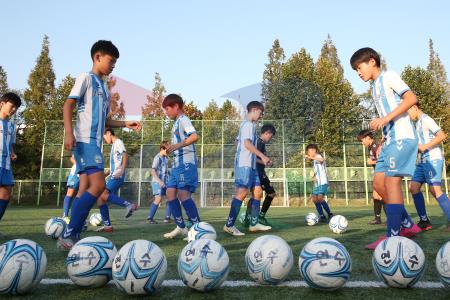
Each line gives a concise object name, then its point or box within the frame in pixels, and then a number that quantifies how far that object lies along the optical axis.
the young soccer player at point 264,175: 7.77
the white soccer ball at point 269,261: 2.87
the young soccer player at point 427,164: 6.03
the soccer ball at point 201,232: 4.63
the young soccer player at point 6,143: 5.86
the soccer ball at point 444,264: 2.61
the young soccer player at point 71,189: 8.55
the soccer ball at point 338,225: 6.23
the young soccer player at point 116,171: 7.86
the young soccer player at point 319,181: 9.10
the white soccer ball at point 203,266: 2.68
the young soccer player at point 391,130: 4.10
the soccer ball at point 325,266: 2.68
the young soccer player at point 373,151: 7.78
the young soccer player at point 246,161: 6.00
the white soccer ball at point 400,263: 2.73
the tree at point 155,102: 43.53
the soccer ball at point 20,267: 2.61
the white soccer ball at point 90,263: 2.78
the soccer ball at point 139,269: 2.59
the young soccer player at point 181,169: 5.74
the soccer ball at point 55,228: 5.66
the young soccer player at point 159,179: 9.55
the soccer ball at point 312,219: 7.76
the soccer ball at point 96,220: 7.93
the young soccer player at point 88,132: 4.25
